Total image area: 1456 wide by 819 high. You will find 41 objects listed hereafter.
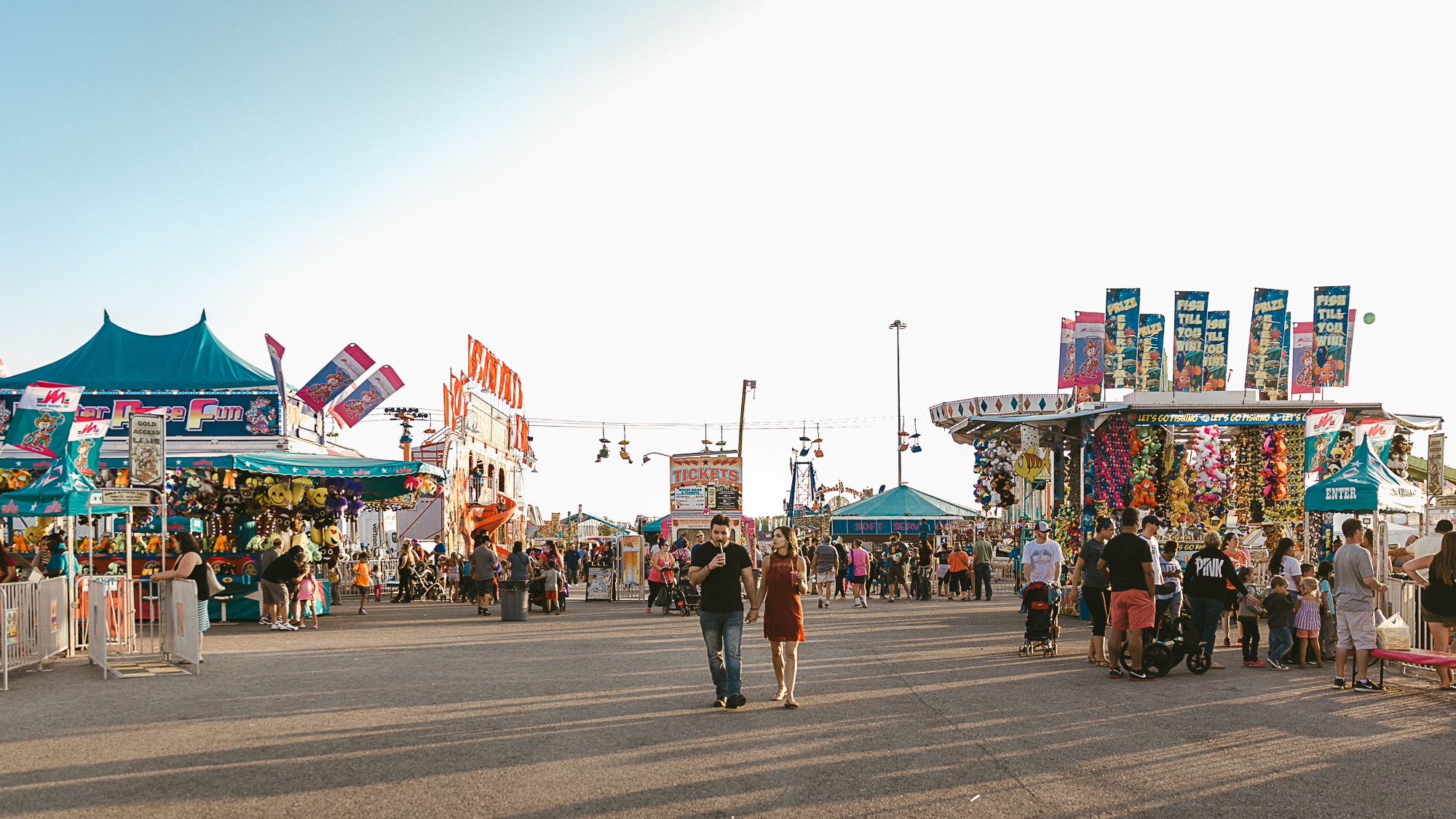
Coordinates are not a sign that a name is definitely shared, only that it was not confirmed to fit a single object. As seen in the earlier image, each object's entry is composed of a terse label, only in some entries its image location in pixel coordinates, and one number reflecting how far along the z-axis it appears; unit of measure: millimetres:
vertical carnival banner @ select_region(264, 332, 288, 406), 24031
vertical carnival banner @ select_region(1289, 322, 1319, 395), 19844
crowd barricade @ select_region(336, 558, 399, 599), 30188
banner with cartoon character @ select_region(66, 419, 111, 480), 13672
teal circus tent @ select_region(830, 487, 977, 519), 39312
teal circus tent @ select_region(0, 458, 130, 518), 13016
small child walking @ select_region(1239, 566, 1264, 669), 12461
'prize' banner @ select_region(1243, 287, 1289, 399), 19766
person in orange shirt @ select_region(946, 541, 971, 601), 26016
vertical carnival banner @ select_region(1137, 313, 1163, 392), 19797
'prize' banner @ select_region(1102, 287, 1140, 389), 19547
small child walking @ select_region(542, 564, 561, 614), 22438
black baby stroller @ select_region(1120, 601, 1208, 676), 11195
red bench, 9969
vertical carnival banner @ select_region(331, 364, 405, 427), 28906
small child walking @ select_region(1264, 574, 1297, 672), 12312
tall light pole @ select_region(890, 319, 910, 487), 46594
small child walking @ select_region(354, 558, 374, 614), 24284
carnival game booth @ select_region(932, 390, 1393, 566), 19438
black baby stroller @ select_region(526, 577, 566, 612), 22797
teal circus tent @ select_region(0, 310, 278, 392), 25125
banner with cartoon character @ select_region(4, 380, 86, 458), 12961
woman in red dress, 9305
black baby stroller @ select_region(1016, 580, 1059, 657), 13039
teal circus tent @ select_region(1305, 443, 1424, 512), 13562
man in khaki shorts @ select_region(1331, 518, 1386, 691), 10344
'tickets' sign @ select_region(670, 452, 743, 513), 23969
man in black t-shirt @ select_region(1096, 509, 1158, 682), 11008
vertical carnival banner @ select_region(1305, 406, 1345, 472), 18297
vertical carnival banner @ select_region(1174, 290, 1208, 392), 19641
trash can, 20094
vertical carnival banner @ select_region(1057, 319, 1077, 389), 19891
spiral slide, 38497
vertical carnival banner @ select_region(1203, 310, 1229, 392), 19672
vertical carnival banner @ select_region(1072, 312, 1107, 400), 19734
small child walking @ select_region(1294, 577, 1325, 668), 12148
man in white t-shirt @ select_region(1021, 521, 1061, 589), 14229
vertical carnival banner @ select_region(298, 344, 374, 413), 27156
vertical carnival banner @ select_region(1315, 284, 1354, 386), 19750
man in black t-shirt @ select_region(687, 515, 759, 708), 9180
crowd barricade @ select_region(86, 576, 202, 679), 11906
